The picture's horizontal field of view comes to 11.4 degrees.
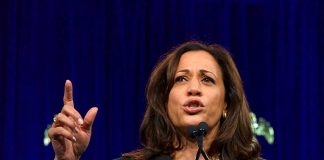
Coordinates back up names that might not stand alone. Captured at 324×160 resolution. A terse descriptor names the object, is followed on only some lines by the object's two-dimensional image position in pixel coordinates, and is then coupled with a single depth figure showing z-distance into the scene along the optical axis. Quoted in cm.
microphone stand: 319
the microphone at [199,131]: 324
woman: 341
